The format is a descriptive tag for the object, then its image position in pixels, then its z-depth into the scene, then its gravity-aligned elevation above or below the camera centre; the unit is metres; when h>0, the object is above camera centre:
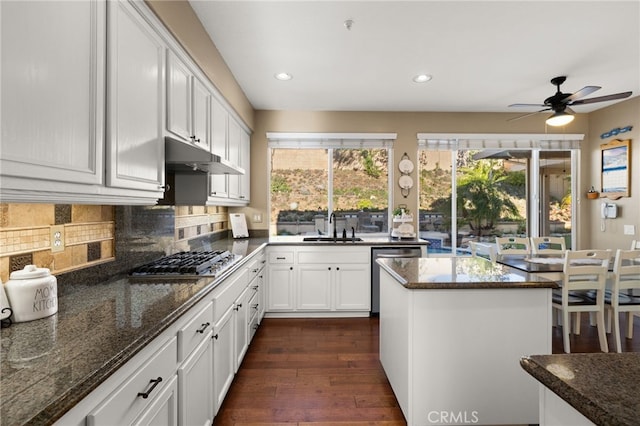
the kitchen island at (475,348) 1.78 -0.72
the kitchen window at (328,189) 4.51 +0.35
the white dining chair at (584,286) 2.67 -0.58
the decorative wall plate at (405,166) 4.46 +0.66
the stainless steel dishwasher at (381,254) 3.83 -0.46
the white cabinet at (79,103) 0.89 +0.38
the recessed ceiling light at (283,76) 3.22 +1.38
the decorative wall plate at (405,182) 4.46 +0.44
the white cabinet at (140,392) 0.87 -0.54
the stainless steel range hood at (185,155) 1.83 +0.34
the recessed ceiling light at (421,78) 3.27 +1.39
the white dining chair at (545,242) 3.52 -0.35
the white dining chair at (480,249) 3.74 -0.40
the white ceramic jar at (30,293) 1.11 -0.27
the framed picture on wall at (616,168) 4.00 +0.59
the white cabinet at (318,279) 3.82 -0.75
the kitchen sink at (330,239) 4.06 -0.31
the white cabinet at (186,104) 1.89 +0.72
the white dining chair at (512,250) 3.60 -0.37
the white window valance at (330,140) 4.41 +1.01
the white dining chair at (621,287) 2.78 -0.61
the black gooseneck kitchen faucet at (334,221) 4.30 -0.09
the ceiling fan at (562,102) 2.85 +1.03
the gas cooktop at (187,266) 1.86 -0.31
